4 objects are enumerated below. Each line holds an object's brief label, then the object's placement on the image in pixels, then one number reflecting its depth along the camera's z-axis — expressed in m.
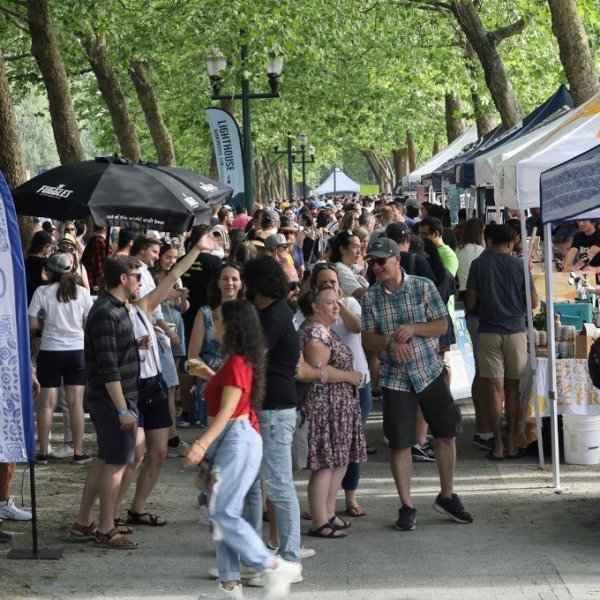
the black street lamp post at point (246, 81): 22.80
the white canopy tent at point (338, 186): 98.06
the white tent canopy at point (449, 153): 32.19
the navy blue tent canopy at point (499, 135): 16.69
